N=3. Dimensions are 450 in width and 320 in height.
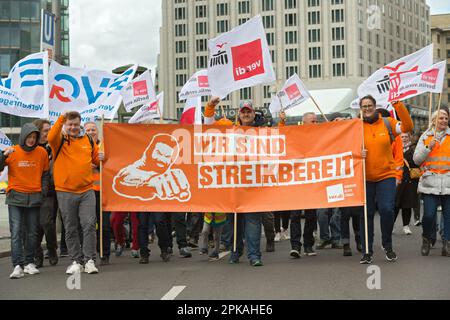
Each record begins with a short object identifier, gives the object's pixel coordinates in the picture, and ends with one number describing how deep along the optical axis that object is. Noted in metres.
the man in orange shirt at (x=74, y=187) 9.84
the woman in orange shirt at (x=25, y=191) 9.92
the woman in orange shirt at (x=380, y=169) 10.09
